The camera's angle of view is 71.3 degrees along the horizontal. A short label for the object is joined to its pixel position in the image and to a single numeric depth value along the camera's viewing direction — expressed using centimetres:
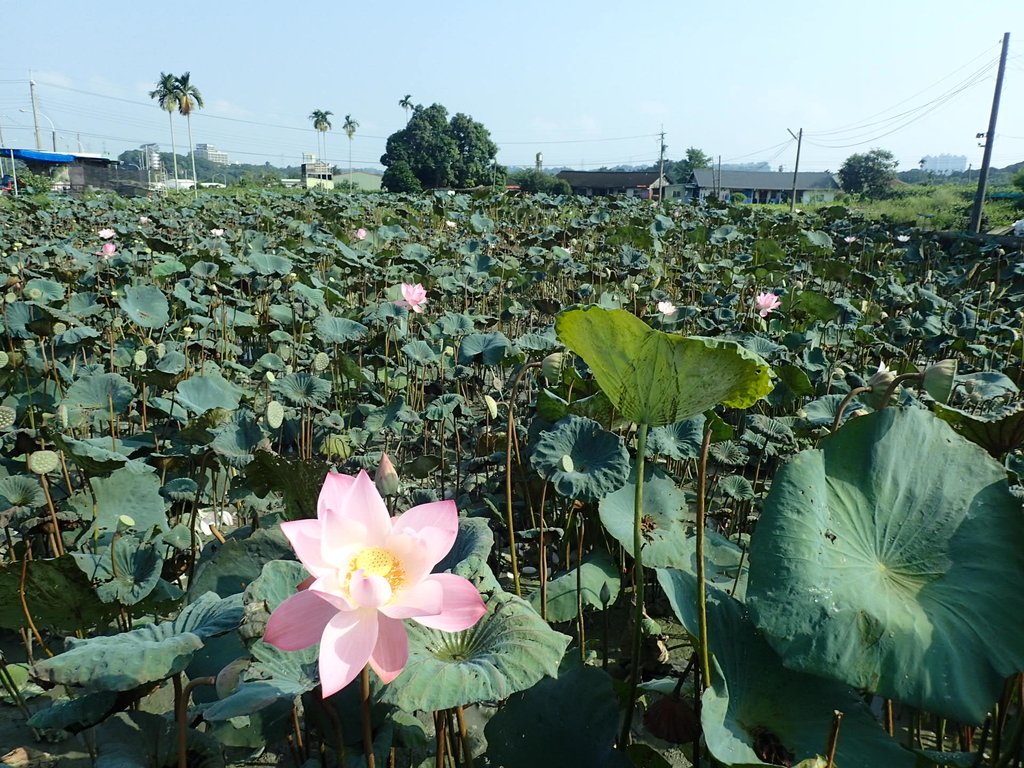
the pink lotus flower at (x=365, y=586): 72
